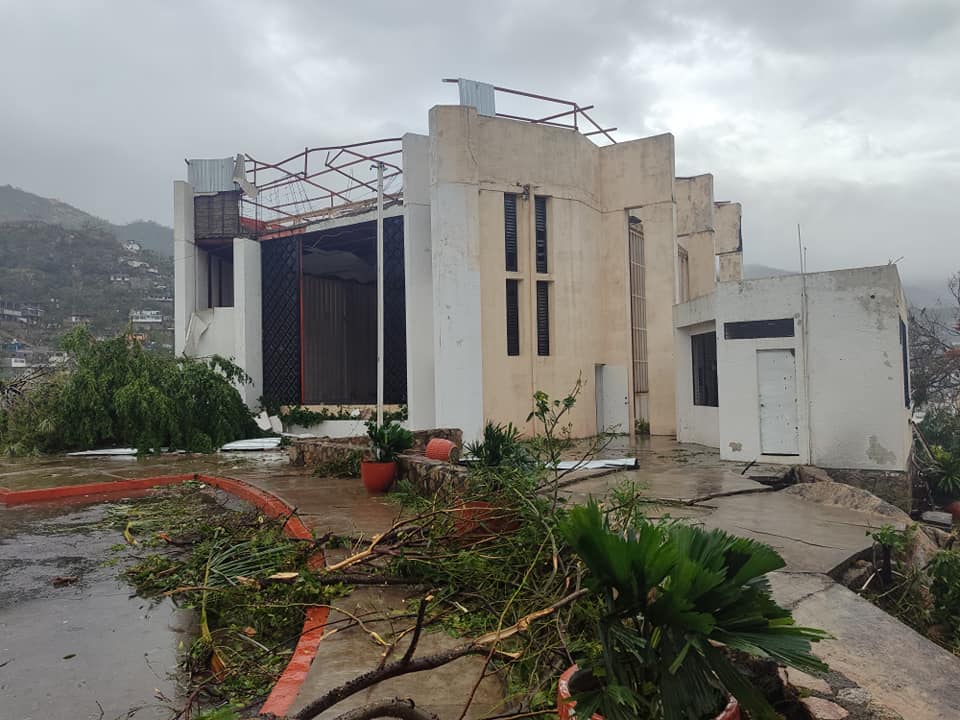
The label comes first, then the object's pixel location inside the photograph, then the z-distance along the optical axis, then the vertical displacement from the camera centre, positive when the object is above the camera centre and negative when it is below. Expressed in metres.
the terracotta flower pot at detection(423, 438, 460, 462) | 8.22 -0.91
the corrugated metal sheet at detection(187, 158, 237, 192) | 22.02 +7.59
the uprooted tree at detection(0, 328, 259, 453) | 15.14 -0.44
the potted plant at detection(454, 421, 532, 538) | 4.36 -0.82
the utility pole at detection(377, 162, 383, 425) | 15.27 +2.75
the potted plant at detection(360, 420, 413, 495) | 8.23 -0.99
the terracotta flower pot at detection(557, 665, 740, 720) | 1.92 -1.06
